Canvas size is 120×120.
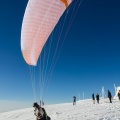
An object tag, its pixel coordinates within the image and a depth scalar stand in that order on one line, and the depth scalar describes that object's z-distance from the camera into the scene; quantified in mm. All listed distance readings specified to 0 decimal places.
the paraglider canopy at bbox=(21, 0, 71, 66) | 6432
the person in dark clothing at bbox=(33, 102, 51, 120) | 5646
